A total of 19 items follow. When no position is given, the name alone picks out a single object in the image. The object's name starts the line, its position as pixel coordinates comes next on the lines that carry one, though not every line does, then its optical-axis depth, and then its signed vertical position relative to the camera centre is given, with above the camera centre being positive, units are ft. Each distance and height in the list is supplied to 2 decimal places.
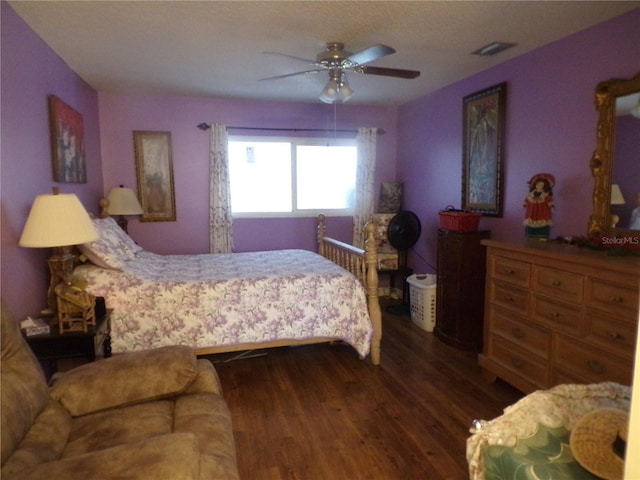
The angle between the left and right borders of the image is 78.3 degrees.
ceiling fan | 8.61 +2.99
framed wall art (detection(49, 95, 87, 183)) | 8.97 +1.50
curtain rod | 14.40 +2.78
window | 15.26 +0.99
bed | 8.67 -2.32
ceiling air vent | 9.20 +3.62
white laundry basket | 12.29 -3.19
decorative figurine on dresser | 8.87 -0.14
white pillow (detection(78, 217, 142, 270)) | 8.86 -1.09
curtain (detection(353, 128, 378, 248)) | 15.81 +0.89
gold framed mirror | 7.49 +0.76
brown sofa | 3.35 -2.41
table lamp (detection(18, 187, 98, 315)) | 6.48 -0.36
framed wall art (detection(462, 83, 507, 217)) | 10.83 +1.42
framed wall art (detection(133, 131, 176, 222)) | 14.03 +0.97
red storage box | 10.67 -0.59
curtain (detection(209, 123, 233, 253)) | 14.46 +0.27
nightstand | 6.76 -2.46
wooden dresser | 6.16 -2.12
